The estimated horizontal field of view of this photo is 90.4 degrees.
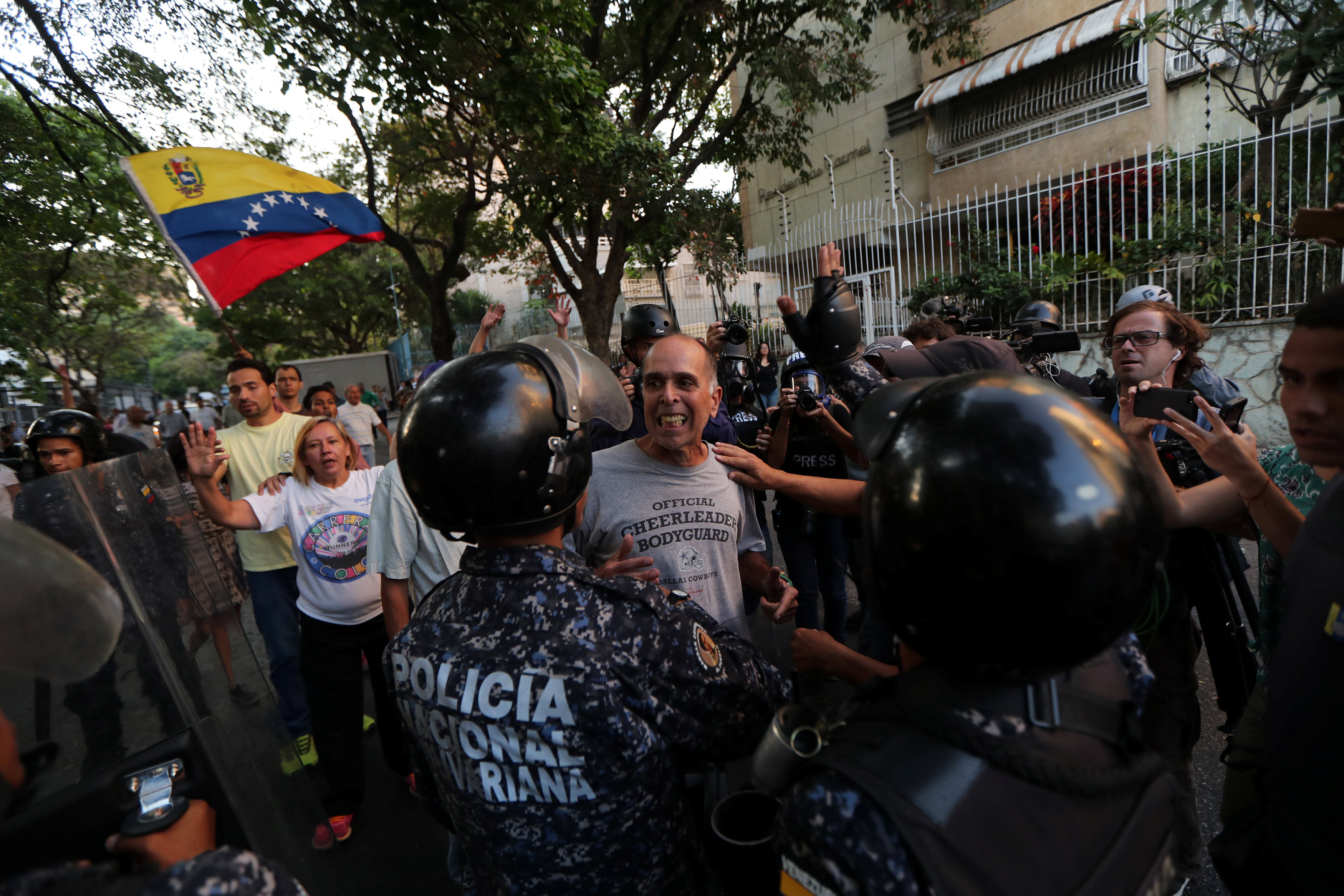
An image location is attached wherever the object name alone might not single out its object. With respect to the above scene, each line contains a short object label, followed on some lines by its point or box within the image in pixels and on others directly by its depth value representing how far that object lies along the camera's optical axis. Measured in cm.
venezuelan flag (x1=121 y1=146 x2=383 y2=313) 438
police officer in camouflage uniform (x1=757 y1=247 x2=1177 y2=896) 71
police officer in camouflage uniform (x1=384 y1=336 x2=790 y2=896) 114
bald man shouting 218
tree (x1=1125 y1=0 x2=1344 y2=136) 551
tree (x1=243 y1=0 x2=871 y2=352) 634
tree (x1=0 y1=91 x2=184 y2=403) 800
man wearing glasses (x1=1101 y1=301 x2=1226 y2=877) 215
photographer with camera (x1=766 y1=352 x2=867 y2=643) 370
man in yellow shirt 332
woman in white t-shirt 288
